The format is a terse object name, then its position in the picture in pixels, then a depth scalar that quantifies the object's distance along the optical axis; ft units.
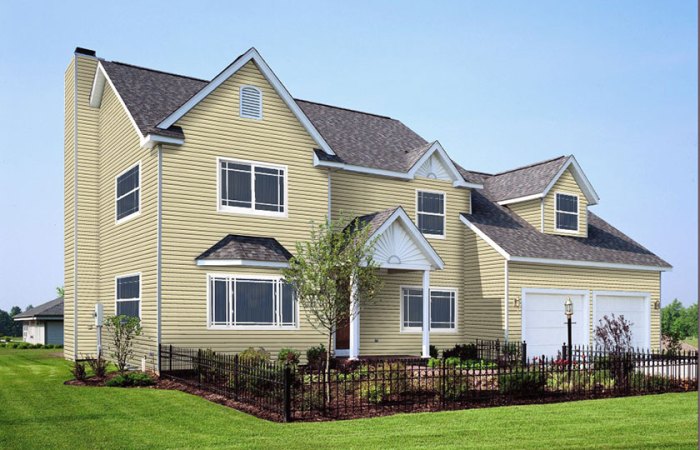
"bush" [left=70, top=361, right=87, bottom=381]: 64.64
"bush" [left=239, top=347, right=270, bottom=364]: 63.80
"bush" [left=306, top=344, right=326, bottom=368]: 75.15
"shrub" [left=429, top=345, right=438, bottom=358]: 88.89
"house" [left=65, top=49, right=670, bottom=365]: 71.82
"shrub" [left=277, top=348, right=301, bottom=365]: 71.70
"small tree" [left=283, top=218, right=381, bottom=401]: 57.41
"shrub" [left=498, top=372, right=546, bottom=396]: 56.59
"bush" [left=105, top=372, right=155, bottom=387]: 62.55
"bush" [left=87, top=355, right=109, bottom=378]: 66.28
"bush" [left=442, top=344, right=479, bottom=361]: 89.10
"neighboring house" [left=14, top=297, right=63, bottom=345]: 176.04
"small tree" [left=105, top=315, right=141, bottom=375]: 68.39
